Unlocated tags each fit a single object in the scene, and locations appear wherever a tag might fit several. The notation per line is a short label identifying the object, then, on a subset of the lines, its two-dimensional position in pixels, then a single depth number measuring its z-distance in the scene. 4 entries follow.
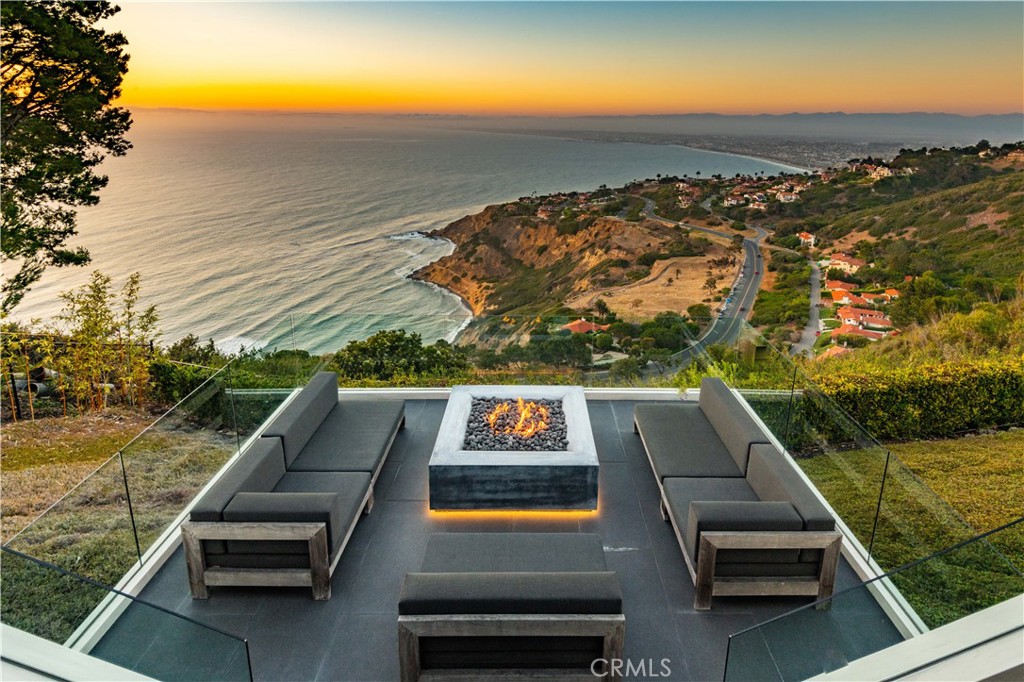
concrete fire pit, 4.65
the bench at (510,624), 2.95
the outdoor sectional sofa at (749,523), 3.59
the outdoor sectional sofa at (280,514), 3.69
